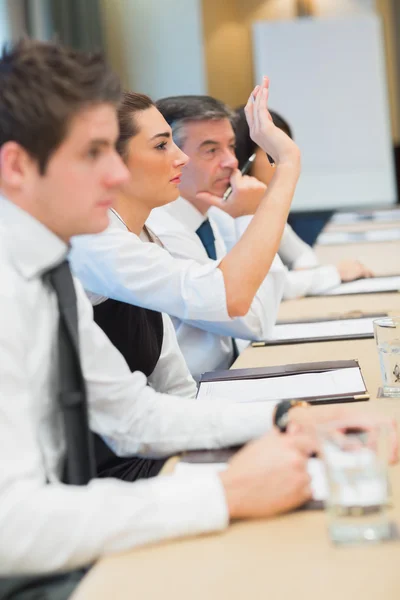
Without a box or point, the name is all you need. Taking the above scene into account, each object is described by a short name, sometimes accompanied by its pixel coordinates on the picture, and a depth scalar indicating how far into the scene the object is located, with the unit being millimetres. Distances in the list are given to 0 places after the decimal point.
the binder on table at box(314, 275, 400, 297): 3450
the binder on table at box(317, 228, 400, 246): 5014
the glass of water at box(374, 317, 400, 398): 2202
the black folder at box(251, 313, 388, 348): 2723
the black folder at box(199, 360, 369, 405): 2370
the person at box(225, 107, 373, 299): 3598
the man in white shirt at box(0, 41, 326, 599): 1695
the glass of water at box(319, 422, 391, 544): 1659
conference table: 1588
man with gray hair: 3028
